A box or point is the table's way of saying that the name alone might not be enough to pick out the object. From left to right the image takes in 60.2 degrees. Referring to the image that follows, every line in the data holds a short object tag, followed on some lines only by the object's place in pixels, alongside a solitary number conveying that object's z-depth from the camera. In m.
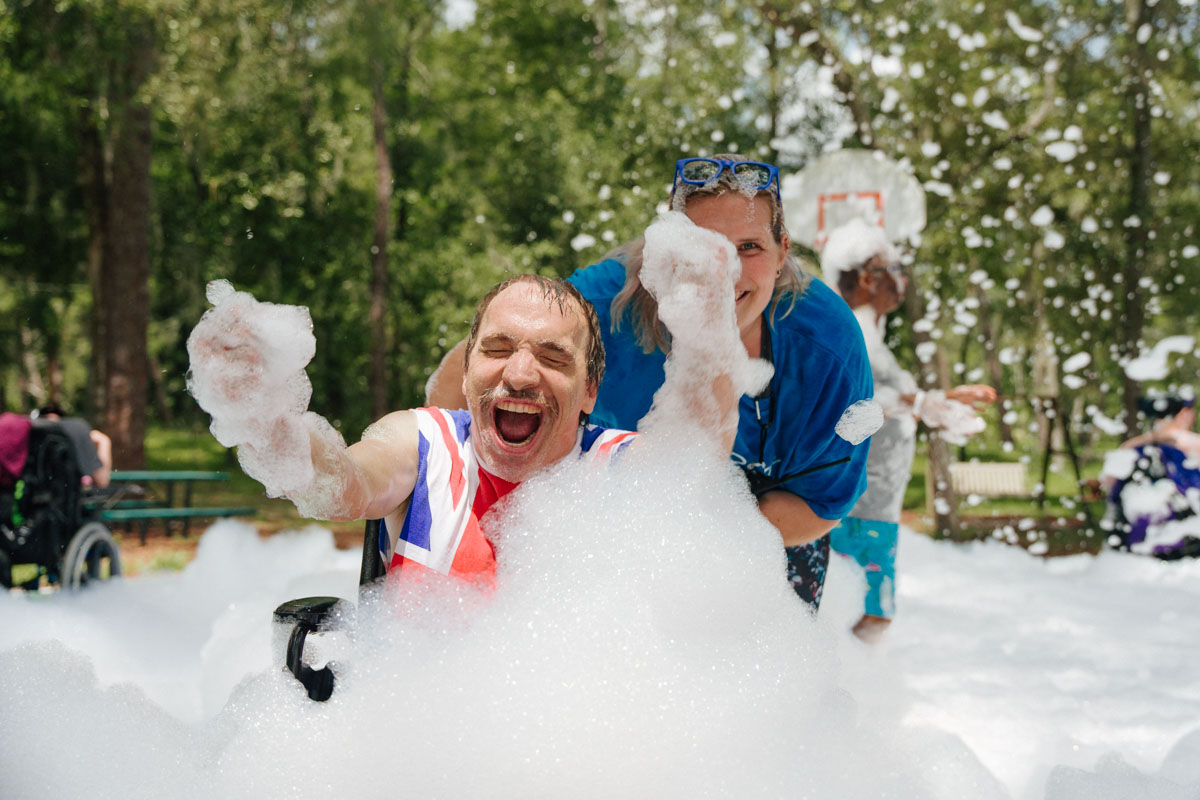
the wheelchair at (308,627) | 1.71
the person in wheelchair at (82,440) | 6.11
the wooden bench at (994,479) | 13.33
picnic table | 7.71
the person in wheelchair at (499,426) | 1.64
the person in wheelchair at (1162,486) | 7.66
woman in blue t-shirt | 2.13
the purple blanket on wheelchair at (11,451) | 5.66
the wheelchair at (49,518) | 5.60
